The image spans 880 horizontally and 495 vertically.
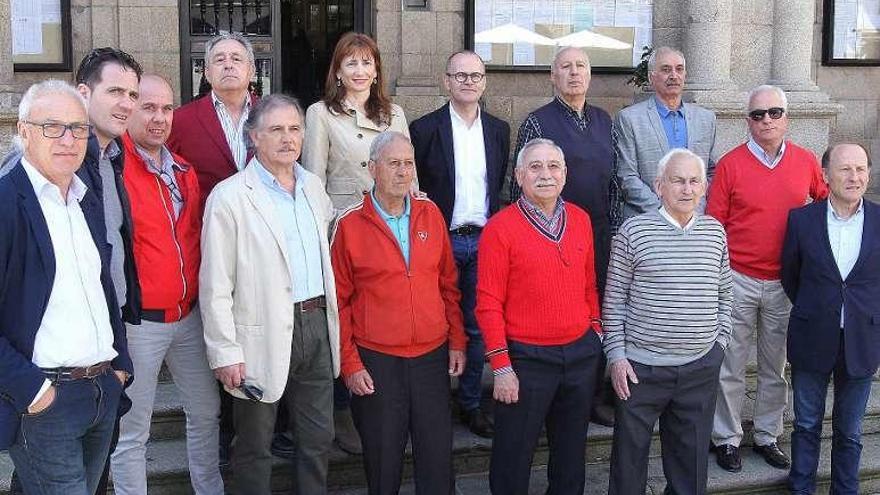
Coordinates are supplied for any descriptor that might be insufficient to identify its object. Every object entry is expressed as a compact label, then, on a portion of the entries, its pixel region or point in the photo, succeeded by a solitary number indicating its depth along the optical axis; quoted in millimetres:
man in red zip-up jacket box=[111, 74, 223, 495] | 3631
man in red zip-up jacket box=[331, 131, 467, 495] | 3914
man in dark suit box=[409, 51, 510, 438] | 4695
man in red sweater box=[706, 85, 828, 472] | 4660
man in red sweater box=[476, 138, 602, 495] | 3955
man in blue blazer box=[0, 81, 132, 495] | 2793
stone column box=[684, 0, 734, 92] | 6559
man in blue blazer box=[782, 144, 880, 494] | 4359
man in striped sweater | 3957
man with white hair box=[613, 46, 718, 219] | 4805
